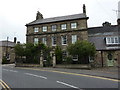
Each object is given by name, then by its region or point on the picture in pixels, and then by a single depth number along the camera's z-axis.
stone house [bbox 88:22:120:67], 17.27
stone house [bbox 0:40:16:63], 30.48
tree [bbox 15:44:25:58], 18.03
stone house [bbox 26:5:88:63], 19.81
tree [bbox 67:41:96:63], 14.35
